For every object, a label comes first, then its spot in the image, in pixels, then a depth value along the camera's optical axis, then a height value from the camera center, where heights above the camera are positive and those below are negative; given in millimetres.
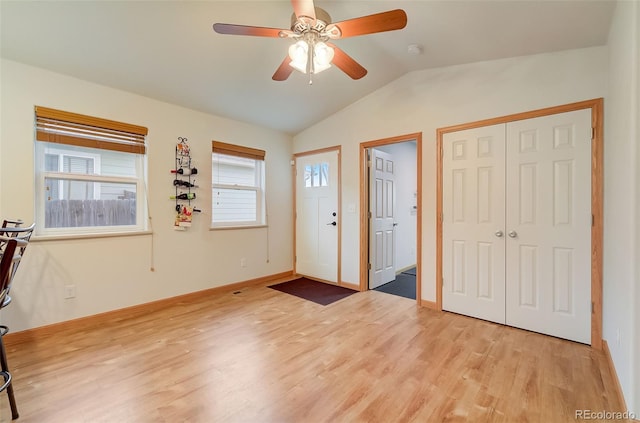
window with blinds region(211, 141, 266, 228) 3889 +352
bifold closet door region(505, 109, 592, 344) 2377 -146
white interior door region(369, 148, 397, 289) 3996 -142
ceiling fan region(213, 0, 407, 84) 1682 +1149
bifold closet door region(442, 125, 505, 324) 2795 -149
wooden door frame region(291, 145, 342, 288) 4117 +109
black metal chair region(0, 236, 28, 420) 1299 -317
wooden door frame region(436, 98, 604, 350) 2271 -5
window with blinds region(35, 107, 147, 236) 2621 +363
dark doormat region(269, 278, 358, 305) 3600 -1126
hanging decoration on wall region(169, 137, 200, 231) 3393 +305
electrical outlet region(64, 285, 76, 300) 2661 -770
